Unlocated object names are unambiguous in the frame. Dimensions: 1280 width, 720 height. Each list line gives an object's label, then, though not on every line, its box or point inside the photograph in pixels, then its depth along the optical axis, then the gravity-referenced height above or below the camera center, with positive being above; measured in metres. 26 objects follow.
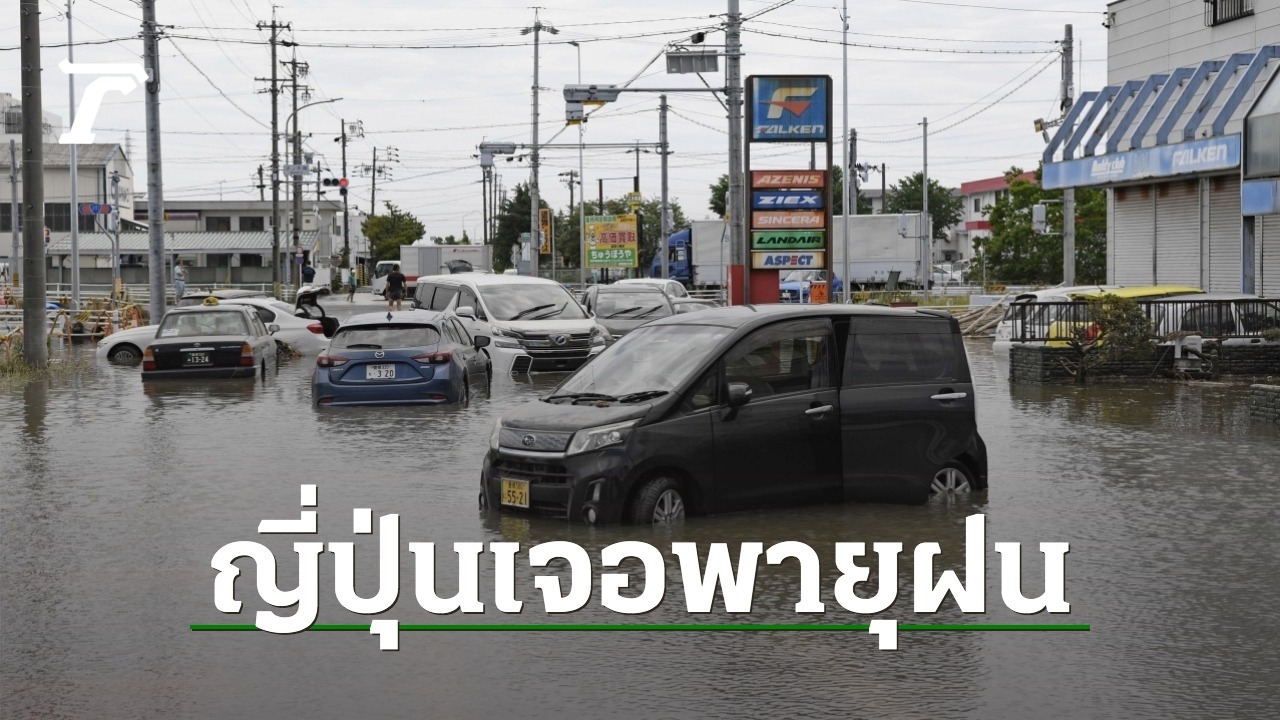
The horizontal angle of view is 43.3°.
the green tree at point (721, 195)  133.88 +8.06
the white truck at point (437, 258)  83.44 +1.82
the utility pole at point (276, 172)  71.75 +5.48
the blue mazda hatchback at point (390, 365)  20.81 -0.92
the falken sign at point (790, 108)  33.28 +3.78
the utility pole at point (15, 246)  63.91 +2.26
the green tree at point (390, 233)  128.25 +4.91
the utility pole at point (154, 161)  37.72 +3.19
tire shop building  32.41 +3.15
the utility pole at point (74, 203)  50.49 +3.11
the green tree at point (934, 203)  144.50 +7.93
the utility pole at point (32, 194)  28.20 +1.80
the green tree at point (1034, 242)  67.31 +1.99
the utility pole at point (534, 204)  66.81 +3.68
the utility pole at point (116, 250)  53.99 +1.85
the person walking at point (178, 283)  57.12 +0.45
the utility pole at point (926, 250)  62.59 +1.55
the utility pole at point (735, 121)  36.16 +3.88
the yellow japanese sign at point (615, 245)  77.38 +2.27
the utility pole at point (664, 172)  64.44 +5.22
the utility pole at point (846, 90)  54.75 +7.12
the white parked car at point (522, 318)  27.09 -0.45
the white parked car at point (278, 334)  31.78 -0.78
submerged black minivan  11.09 -0.94
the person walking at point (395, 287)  44.22 +0.18
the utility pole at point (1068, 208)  43.41 +2.18
